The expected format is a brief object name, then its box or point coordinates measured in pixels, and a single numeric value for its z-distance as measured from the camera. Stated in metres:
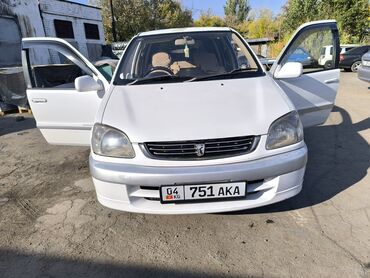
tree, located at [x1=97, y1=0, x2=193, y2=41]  28.23
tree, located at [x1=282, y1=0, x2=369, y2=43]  22.69
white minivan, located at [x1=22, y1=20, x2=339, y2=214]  2.32
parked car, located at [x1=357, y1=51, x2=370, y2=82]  8.28
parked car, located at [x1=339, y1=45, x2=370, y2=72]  14.81
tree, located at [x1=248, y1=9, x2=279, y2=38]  43.55
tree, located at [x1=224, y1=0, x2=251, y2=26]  61.43
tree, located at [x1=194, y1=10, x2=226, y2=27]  54.25
